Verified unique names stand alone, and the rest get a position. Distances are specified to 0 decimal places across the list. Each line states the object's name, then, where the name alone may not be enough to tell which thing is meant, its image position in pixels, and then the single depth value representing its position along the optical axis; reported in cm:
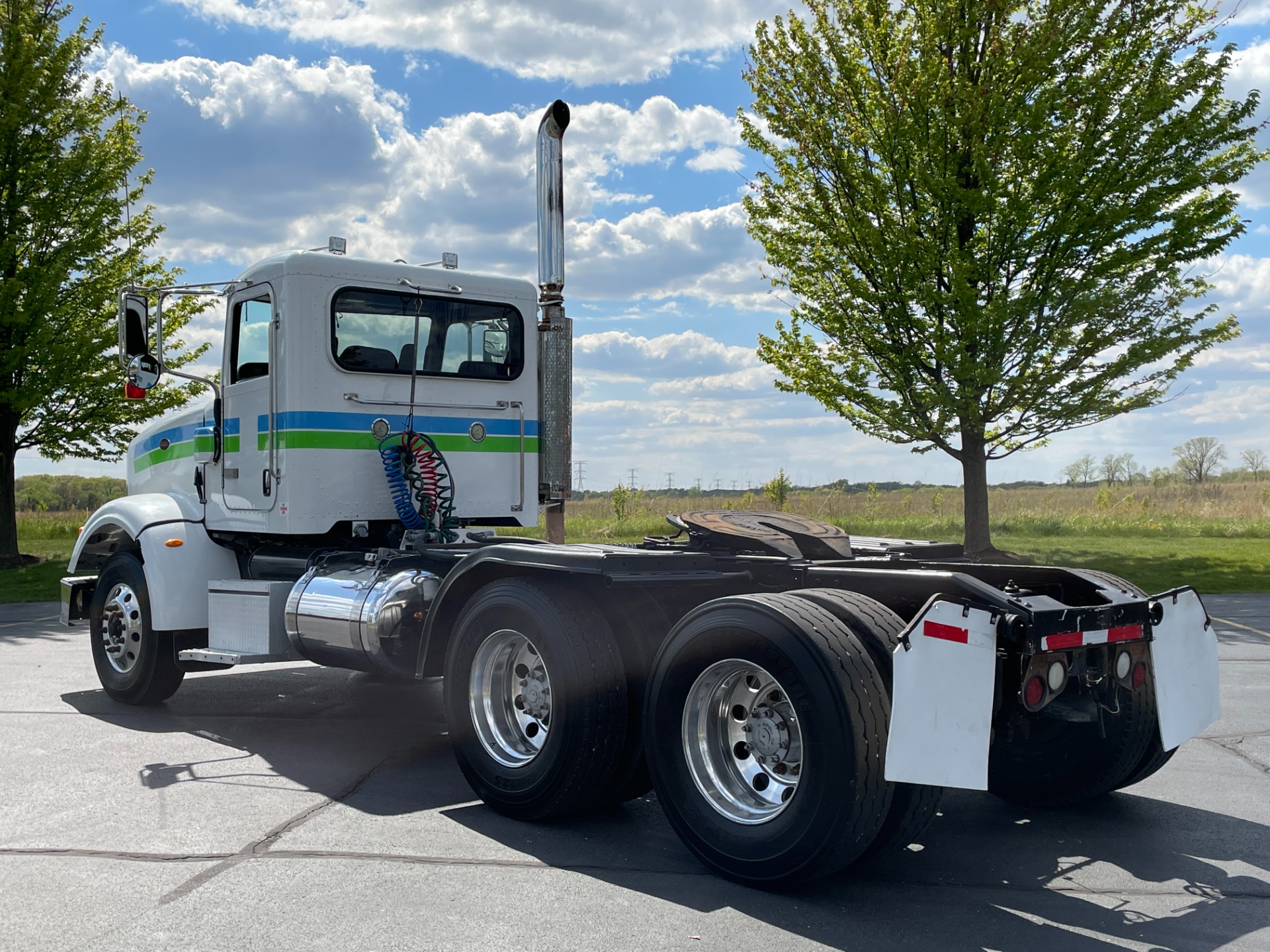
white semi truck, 422
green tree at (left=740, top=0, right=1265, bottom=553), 1691
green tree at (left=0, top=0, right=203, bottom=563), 1986
